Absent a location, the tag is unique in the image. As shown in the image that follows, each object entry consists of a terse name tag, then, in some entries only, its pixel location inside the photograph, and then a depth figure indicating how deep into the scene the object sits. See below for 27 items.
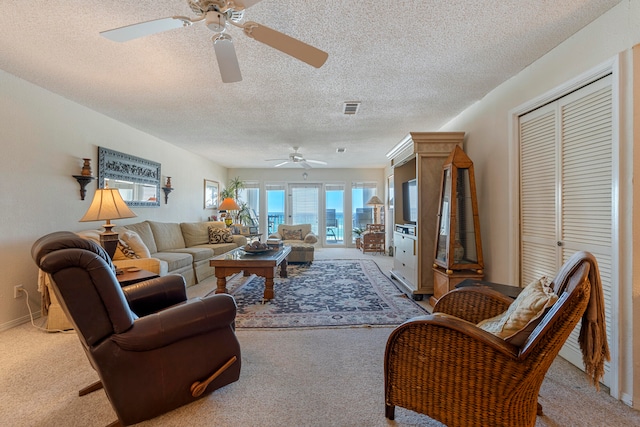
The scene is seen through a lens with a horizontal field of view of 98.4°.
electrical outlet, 2.68
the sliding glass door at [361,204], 8.09
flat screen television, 3.52
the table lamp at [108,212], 2.48
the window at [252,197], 8.07
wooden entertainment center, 3.32
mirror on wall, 3.67
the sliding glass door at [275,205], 8.12
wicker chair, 1.04
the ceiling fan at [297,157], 5.39
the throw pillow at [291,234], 6.02
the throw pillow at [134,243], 3.27
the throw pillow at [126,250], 3.14
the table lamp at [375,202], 7.55
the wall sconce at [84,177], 3.29
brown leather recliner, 1.23
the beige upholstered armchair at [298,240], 5.29
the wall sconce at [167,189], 4.97
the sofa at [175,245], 3.14
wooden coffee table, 3.23
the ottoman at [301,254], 5.28
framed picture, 6.66
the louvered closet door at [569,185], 1.79
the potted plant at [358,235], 7.57
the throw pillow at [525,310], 1.17
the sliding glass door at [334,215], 8.11
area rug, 2.75
